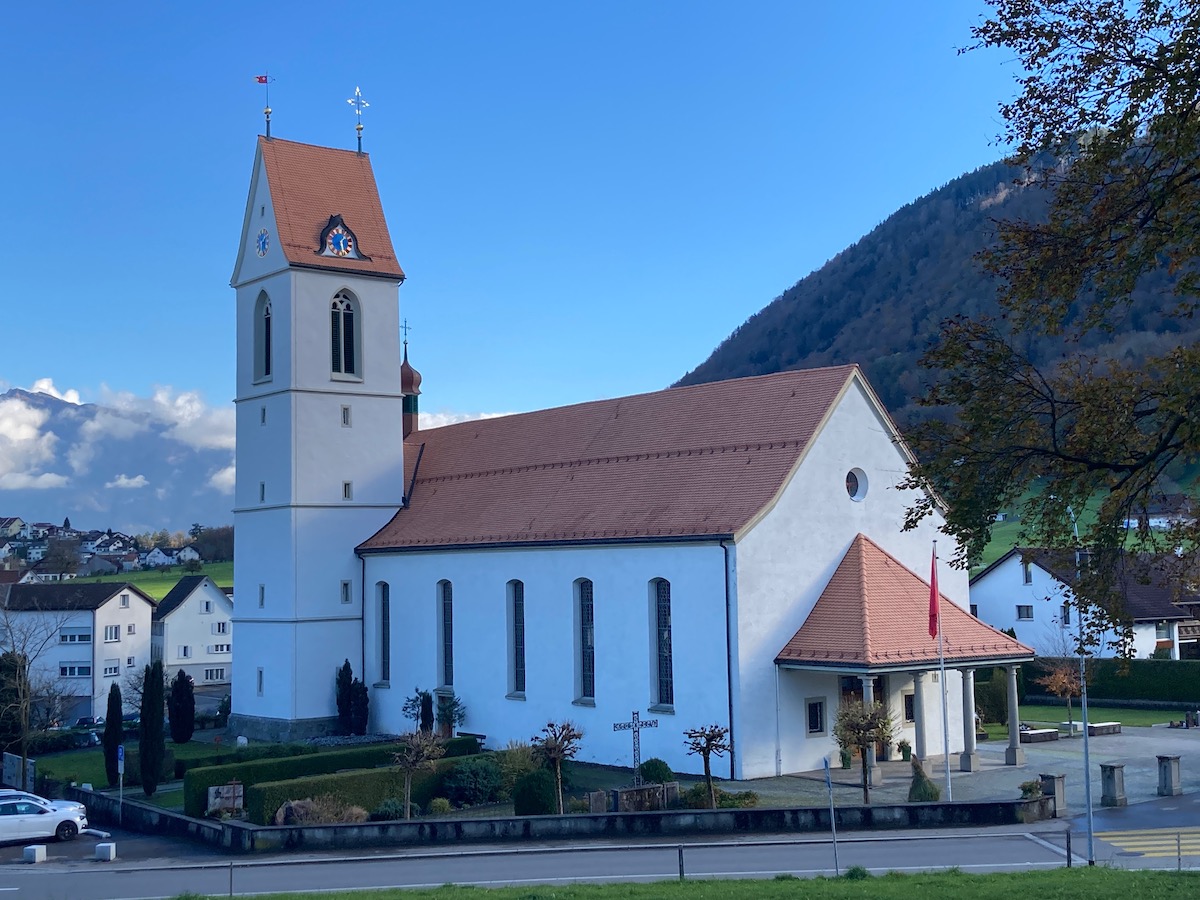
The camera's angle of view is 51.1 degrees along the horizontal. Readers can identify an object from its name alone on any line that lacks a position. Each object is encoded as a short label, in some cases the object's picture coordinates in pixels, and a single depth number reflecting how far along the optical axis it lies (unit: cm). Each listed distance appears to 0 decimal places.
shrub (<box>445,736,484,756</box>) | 3600
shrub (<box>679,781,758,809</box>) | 2855
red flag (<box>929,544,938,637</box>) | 3113
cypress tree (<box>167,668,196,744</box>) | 4716
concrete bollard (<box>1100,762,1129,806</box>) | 2919
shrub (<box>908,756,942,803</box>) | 2842
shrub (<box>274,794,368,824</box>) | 2927
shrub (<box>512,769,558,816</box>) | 2894
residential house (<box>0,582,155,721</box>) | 7450
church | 3388
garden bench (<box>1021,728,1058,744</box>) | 4059
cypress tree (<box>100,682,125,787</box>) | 3859
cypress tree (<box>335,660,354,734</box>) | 4572
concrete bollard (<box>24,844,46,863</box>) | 2779
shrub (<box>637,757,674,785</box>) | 3109
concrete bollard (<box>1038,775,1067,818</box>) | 2761
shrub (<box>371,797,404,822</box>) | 3050
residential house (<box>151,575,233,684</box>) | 8431
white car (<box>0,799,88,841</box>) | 3020
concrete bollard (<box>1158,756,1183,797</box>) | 3041
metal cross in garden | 3147
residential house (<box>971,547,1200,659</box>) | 6173
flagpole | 2878
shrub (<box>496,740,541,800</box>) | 3244
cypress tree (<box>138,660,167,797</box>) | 3656
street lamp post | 2112
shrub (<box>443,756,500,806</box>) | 3278
